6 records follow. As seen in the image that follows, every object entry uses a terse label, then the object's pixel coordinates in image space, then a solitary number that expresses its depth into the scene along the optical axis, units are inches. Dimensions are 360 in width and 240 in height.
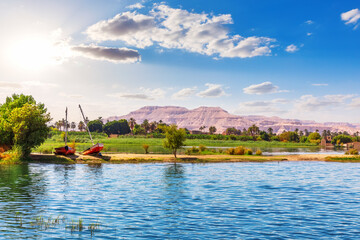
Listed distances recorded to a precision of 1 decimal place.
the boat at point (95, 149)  2566.4
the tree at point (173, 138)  2630.4
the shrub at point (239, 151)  3033.2
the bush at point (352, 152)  3353.3
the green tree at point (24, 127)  2373.3
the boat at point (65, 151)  2574.3
